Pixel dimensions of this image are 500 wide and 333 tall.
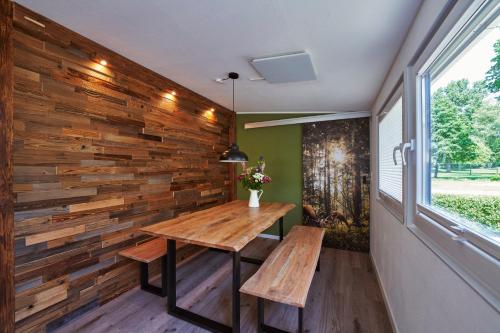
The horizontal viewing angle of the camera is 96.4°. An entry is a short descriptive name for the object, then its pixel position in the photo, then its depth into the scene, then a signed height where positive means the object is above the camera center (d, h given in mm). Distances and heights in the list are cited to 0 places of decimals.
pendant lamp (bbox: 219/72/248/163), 2641 +144
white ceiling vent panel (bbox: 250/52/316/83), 2123 +1024
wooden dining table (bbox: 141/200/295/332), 1778 -562
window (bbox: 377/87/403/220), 1972 +122
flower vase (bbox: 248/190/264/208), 3053 -454
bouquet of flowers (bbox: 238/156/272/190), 2922 -148
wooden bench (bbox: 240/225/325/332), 1573 -886
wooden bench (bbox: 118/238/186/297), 2295 -908
